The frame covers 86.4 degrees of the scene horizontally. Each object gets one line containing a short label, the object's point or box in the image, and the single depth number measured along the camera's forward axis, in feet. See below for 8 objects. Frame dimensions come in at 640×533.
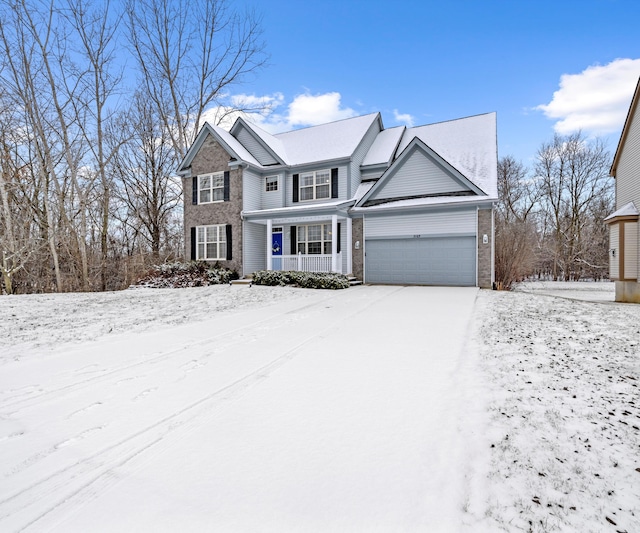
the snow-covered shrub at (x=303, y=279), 43.21
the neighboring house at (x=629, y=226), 37.70
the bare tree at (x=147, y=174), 69.82
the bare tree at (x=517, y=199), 57.88
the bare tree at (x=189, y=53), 70.08
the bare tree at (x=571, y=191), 86.07
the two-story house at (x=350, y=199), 45.80
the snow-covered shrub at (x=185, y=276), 49.37
